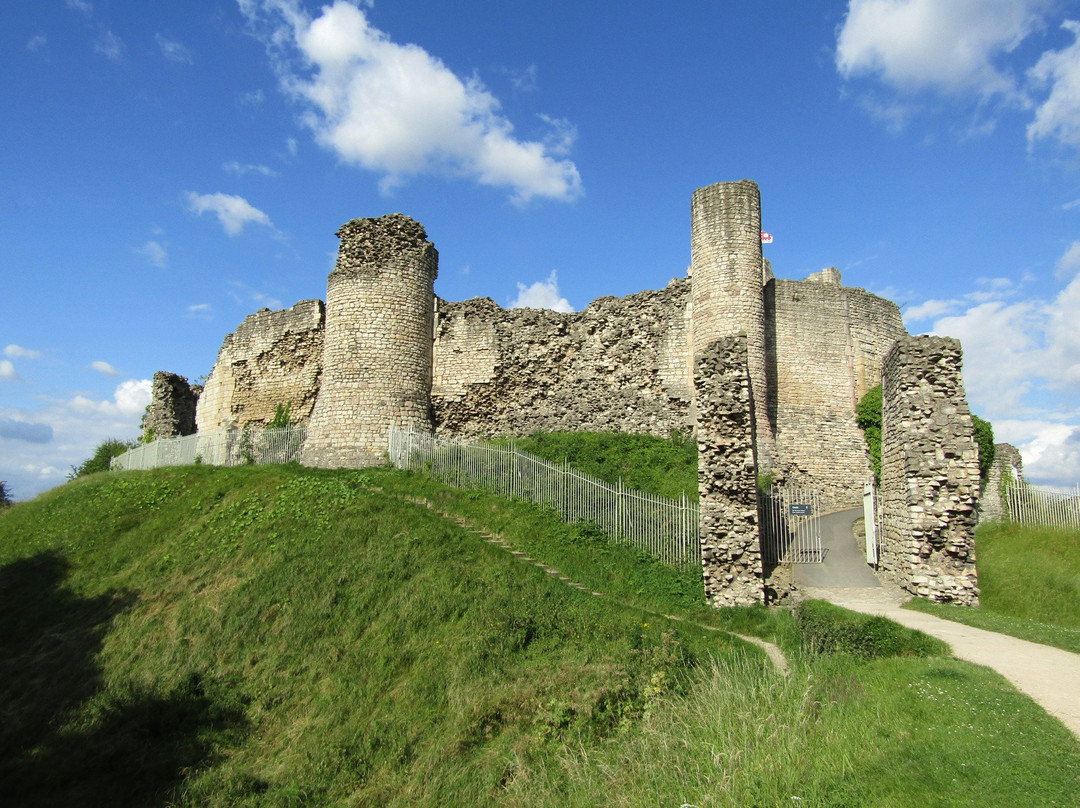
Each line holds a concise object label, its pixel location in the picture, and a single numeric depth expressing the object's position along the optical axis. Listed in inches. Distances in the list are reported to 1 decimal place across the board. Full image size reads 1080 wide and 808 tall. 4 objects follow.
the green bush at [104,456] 1389.3
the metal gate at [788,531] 549.0
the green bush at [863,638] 329.4
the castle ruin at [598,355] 841.5
